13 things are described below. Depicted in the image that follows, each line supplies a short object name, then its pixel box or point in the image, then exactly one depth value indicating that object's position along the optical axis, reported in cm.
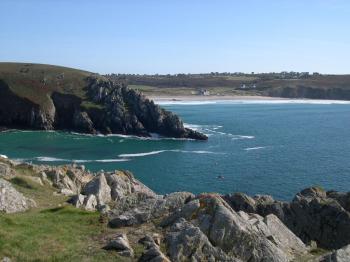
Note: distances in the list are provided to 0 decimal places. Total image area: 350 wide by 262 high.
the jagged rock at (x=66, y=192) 3508
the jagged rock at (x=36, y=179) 3575
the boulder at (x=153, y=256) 1698
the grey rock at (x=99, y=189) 3388
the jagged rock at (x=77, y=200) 2921
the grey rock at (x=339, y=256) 1639
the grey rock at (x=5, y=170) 3549
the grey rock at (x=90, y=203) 2911
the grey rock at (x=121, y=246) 1769
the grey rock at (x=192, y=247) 1775
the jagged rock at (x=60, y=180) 3838
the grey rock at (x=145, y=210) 2117
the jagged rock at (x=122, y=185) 3666
